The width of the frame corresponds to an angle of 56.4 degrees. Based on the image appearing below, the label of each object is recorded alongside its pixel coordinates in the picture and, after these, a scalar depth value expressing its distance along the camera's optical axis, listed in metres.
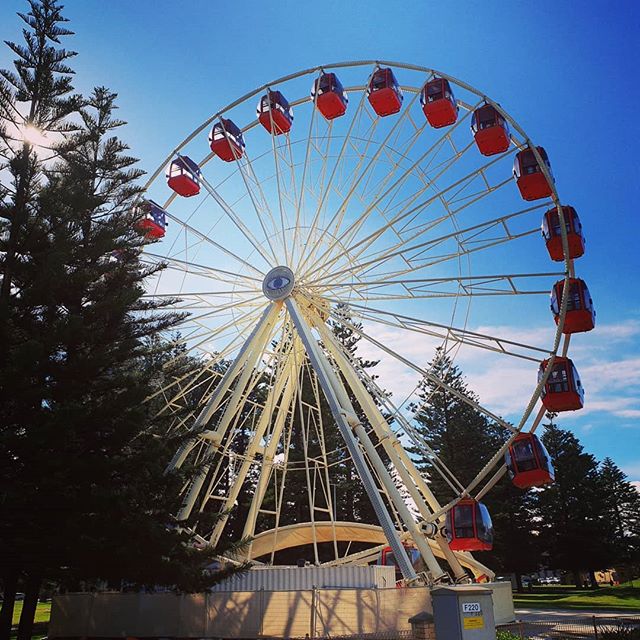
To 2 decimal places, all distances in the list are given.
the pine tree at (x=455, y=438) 37.06
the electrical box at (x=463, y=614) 7.44
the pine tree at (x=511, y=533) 36.16
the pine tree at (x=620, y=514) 40.54
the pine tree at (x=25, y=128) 9.51
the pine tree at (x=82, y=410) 8.60
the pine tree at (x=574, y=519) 38.47
